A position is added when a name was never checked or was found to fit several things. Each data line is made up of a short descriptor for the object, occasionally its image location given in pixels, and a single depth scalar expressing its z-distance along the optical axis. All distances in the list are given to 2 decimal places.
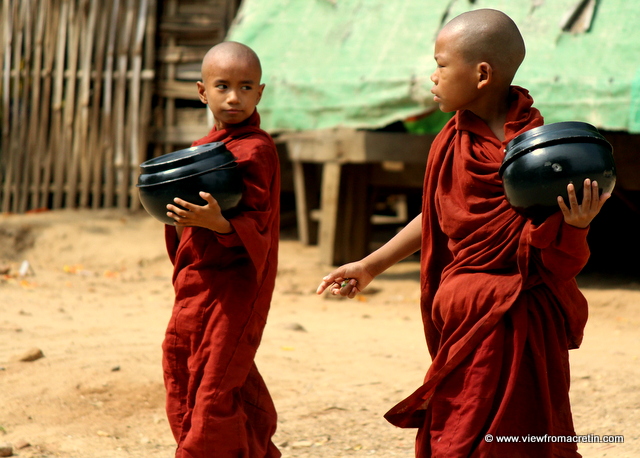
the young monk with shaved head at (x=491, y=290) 4.78
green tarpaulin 11.82
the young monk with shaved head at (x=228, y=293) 5.87
